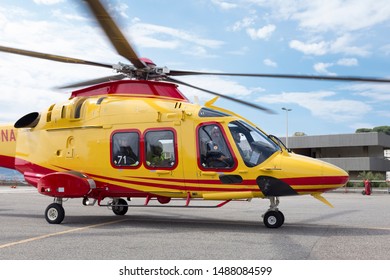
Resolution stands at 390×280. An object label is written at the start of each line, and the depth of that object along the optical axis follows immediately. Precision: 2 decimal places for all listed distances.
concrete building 51.12
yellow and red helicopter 9.18
